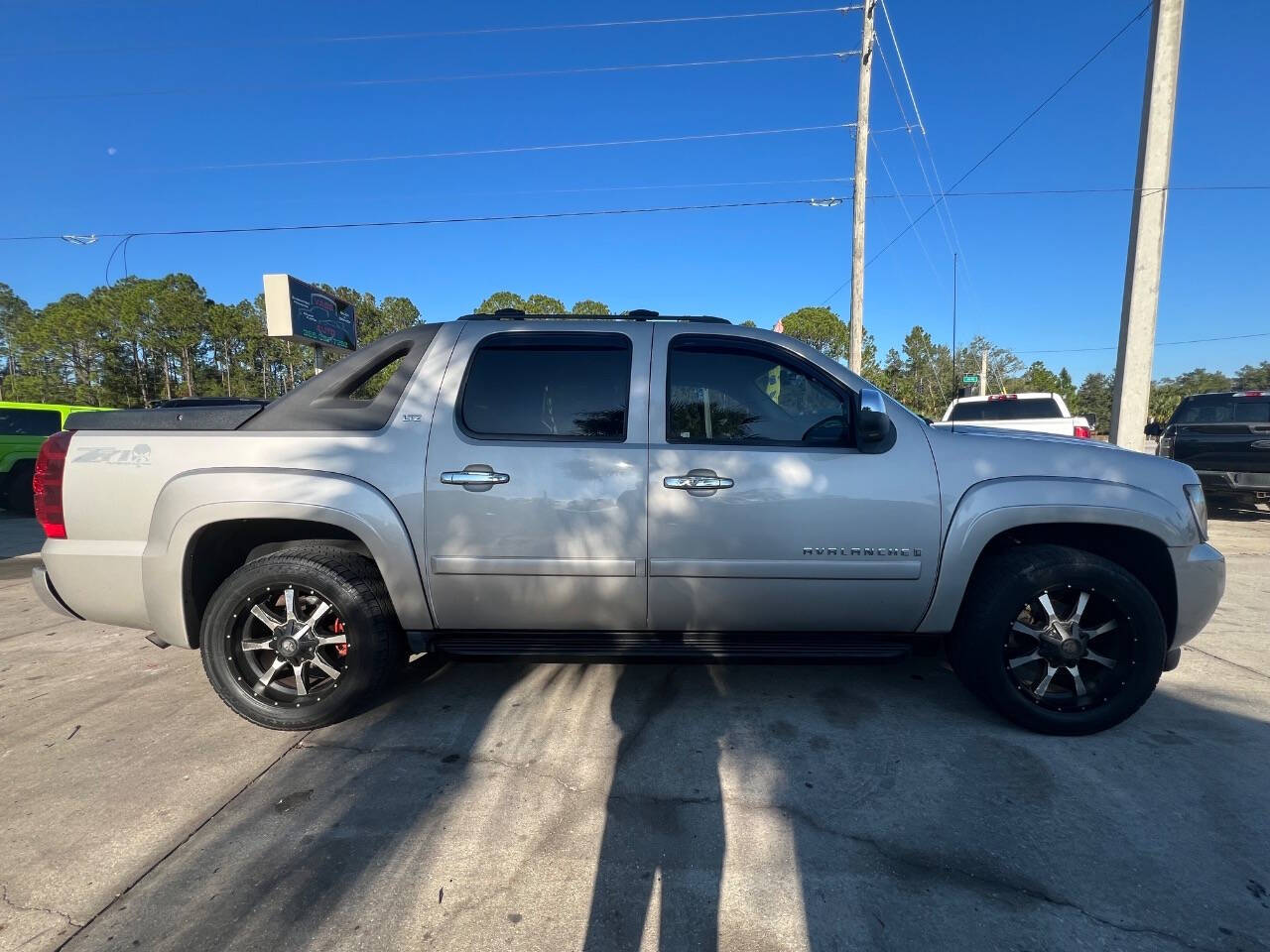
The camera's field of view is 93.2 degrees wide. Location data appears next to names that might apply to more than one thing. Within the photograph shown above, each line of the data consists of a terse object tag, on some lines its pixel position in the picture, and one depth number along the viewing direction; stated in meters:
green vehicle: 10.12
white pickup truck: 8.66
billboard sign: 15.65
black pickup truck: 8.05
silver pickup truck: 2.66
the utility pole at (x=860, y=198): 13.34
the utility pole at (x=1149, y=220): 7.59
